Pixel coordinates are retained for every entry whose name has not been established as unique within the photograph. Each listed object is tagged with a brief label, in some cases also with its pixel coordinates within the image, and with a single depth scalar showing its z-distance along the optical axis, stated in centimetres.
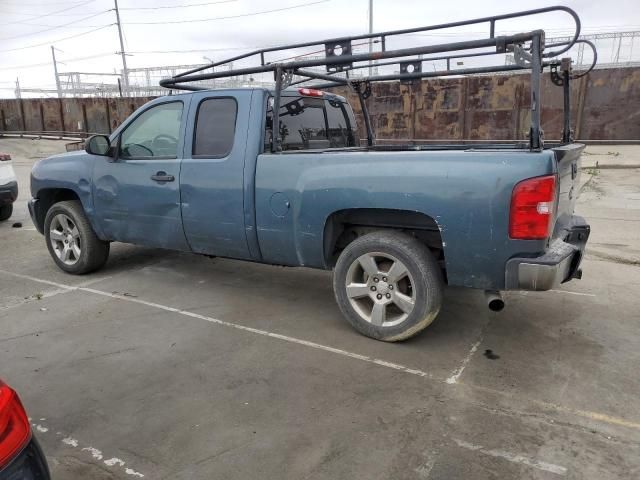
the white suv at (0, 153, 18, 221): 812
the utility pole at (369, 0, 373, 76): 3114
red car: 151
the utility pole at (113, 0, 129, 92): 4547
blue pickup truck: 317
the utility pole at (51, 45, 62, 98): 5374
